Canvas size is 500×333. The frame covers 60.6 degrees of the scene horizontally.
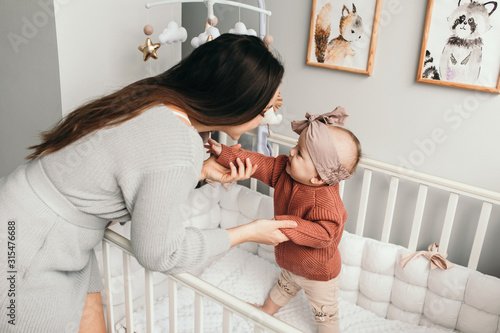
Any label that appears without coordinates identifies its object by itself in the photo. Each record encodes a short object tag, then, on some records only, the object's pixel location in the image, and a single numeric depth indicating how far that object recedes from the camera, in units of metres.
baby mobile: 1.46
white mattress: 1.51
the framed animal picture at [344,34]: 1.59
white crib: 1.44
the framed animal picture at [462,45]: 1.37
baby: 1.17
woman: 0.76
